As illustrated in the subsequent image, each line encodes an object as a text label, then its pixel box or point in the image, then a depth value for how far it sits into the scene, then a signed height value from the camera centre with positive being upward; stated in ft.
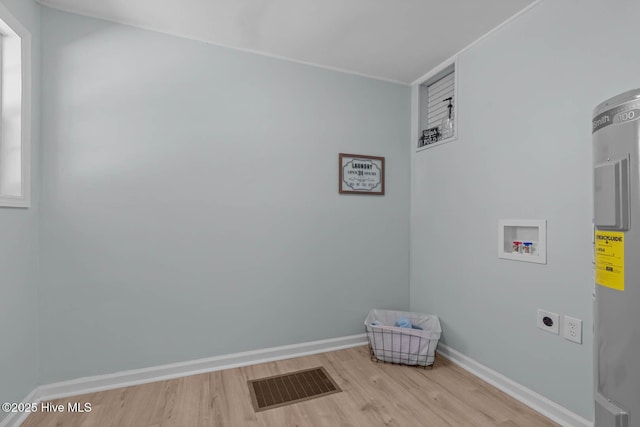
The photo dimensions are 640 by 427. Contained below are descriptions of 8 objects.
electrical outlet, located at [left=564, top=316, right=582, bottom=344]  4.87 -1.87
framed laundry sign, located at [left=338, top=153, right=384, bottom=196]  8.13 +1.12
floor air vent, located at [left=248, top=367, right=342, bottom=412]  5.75 -3.56
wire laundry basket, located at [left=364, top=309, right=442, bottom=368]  6.92 -3.03
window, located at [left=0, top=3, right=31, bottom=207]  5.11 +1.71
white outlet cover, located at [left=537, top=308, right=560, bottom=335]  5.22 -1.88
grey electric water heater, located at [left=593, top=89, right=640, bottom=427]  2.65 -0.44
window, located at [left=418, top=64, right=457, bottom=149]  7.80 +2.99
